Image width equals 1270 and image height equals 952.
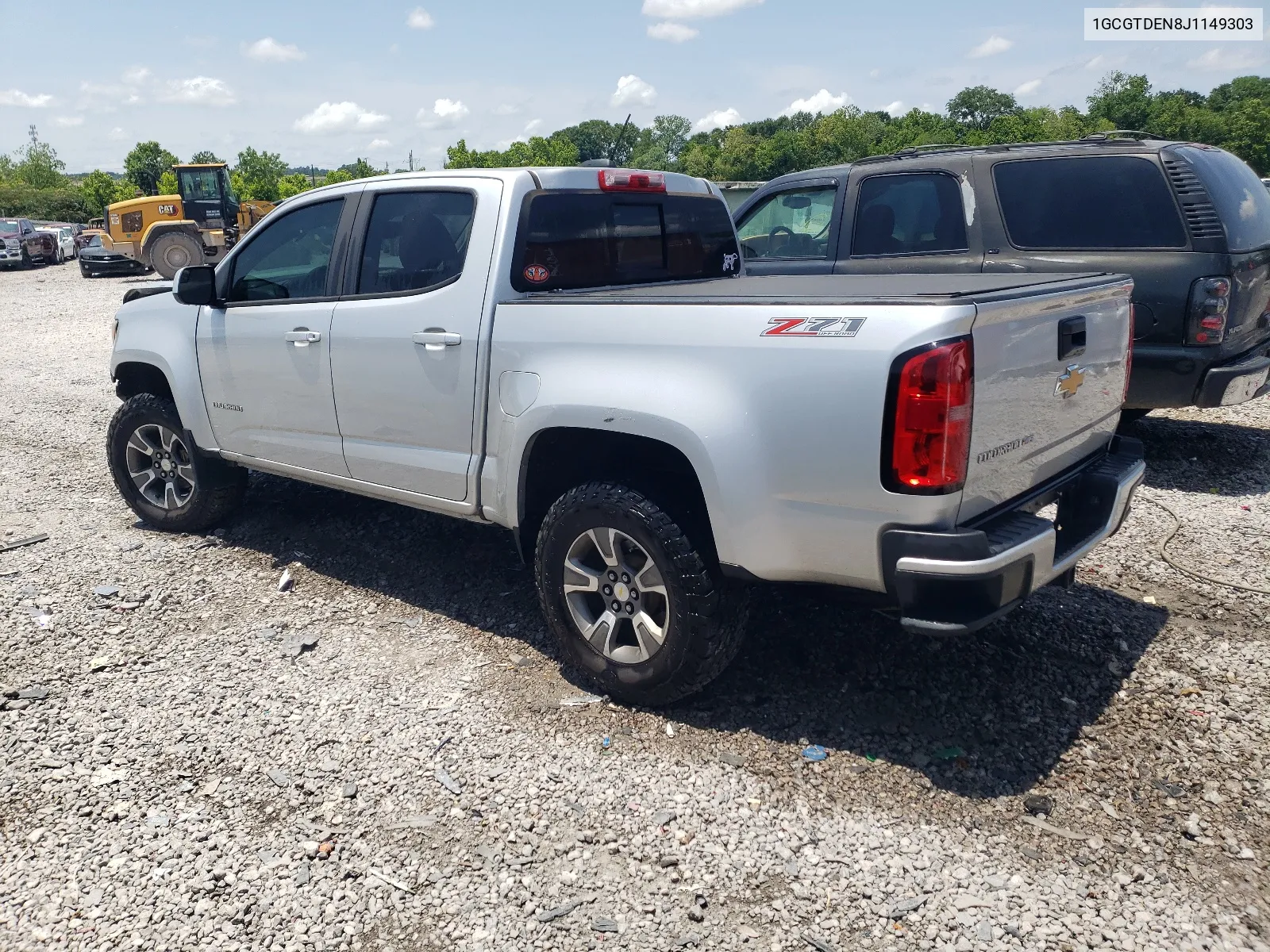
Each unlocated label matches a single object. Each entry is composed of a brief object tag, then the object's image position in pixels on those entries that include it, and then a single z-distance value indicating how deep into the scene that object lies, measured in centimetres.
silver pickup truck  291
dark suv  588
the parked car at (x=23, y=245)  3066
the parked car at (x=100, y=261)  2634
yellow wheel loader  2395
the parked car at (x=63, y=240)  3328
